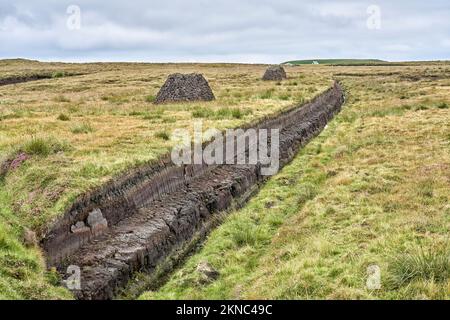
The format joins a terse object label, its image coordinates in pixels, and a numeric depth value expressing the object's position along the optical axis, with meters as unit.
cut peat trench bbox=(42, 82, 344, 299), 11.67
